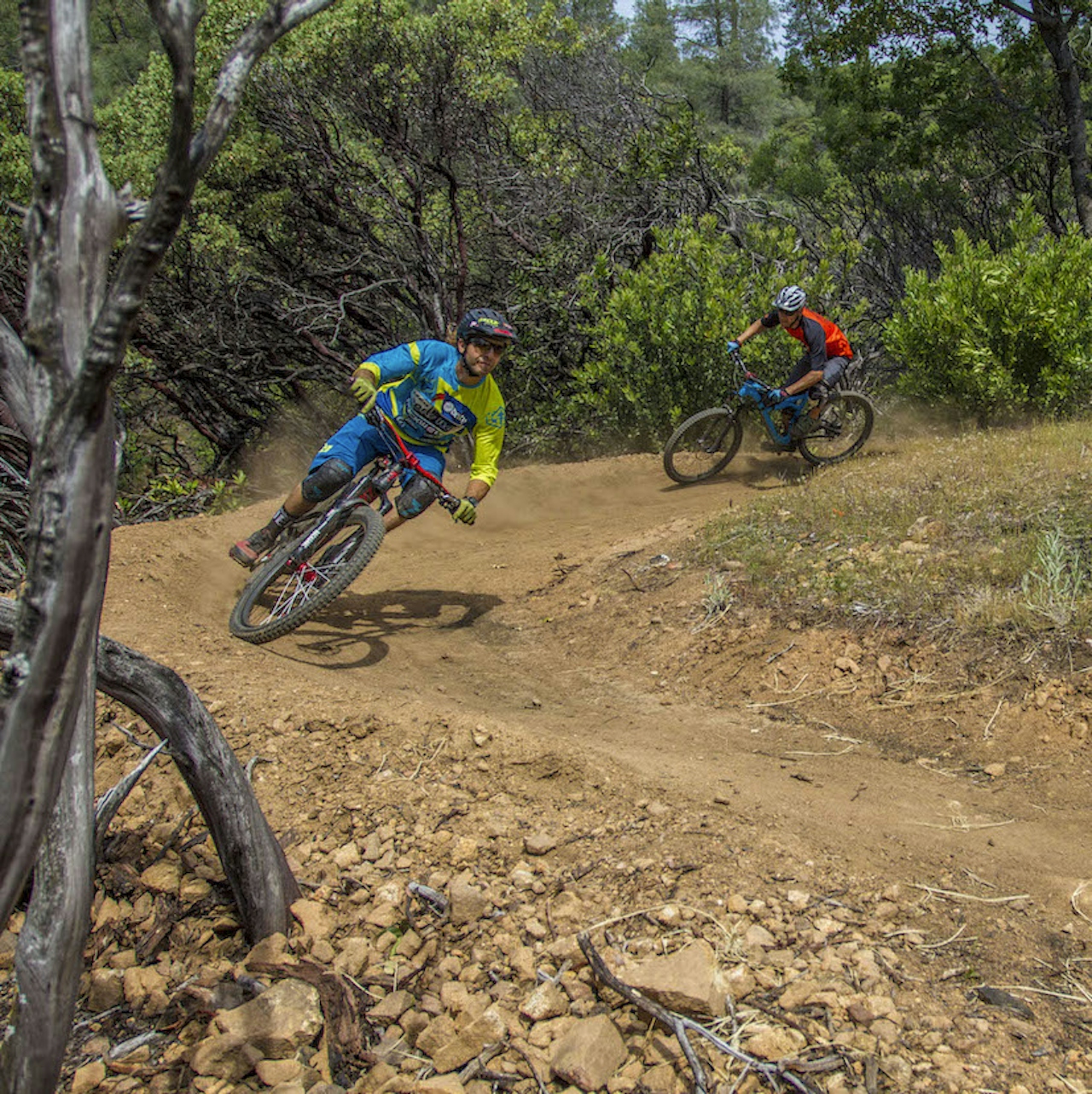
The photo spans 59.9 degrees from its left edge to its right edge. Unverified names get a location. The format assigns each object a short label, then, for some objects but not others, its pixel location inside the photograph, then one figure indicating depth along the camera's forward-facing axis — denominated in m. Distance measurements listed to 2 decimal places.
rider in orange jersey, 10.42
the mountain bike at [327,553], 6.32
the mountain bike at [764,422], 11.06
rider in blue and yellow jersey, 6.67
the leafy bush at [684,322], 13.02
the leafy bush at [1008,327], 11.66
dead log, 2.68
